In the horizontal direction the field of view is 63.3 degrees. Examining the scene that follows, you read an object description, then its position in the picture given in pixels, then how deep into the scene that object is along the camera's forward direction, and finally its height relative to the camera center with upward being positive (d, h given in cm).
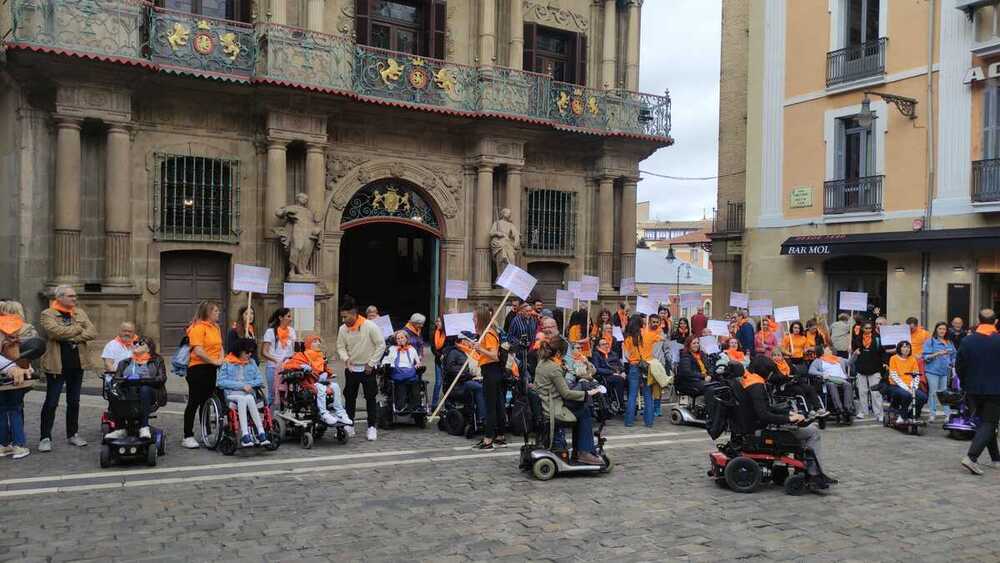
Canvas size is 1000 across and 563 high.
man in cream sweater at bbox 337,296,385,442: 1131 -100
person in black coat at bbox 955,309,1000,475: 967 -118
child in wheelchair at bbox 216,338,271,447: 973 -131
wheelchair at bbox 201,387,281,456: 978 -183
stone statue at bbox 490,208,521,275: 2164 +104
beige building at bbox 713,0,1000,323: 1881 +340
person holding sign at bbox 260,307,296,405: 1172 -98
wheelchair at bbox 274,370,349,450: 1044 -178
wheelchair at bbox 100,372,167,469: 891 -173
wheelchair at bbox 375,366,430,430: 1185 -188
